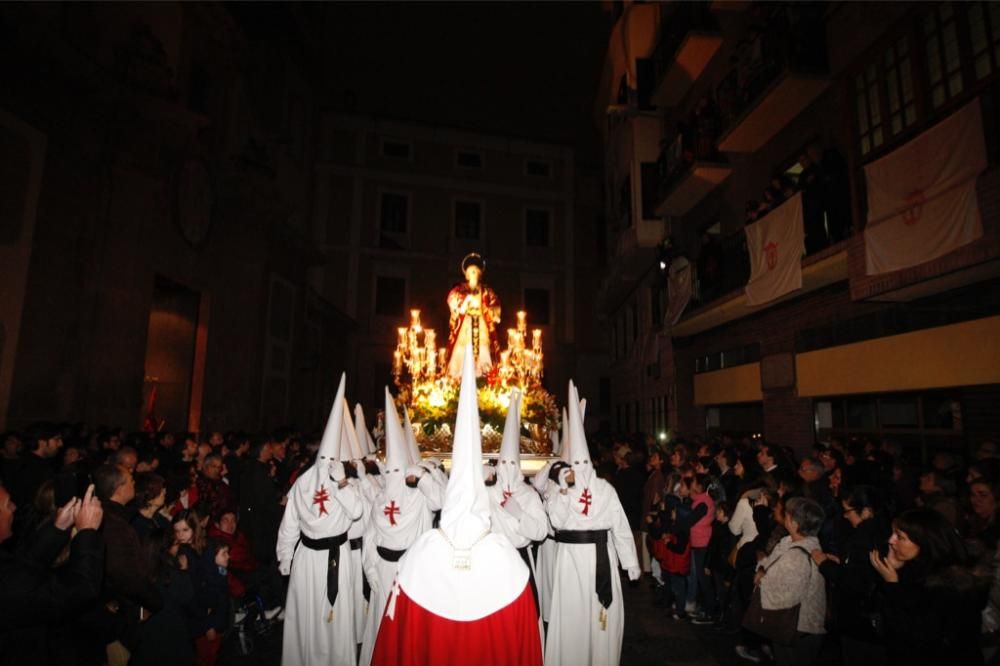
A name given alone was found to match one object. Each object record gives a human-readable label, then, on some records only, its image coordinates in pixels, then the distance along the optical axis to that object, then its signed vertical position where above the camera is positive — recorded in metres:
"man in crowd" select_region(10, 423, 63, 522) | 5.72 -0.42
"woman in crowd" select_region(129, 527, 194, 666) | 3.99 -1.34
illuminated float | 10.30 +1.01
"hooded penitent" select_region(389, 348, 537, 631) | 2.66 -0.61
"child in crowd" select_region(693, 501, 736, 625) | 6.26 -1.41
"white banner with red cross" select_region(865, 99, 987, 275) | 6.43 +2.81
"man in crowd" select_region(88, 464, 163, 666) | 3.61 -1.03
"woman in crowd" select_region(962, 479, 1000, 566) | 4.16 -0.62
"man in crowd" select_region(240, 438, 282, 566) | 6.78 -0.99
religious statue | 12.33 +2.27
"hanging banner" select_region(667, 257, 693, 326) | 14.26 +3.53
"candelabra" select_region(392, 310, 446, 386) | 11.29 +1.37
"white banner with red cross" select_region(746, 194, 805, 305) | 9.45 +2.99
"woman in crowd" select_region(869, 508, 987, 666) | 2.97 -0.83
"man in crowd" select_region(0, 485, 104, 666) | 2.59 -0.72
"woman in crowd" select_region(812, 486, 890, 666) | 3.99 -1.06
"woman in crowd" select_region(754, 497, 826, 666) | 4.32 -1.10
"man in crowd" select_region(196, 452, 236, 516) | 6.22 -0.69
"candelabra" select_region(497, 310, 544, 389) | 11.17 +1.25
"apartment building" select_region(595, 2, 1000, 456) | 6.91 +3.39
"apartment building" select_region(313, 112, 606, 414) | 26.11 +9.07
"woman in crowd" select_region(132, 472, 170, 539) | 4.45 -0.58
